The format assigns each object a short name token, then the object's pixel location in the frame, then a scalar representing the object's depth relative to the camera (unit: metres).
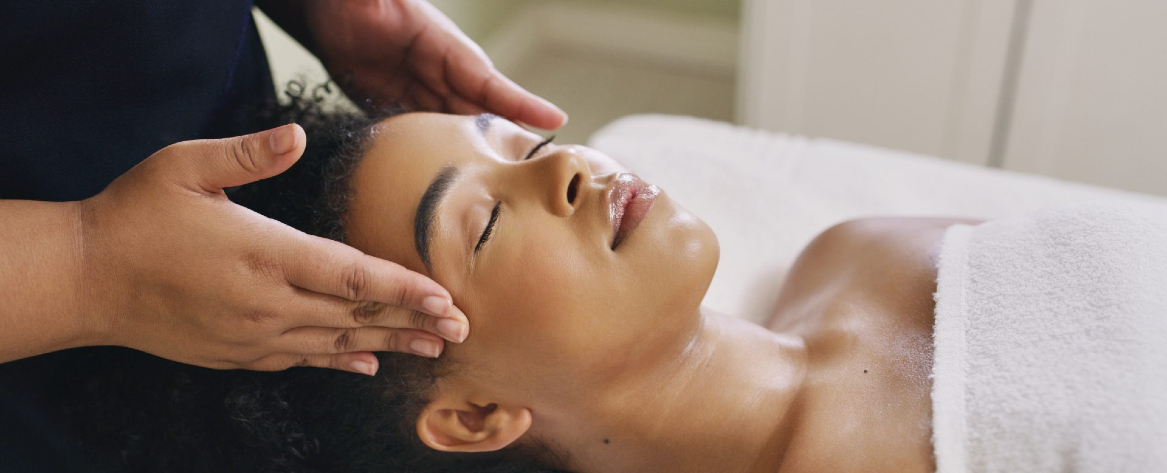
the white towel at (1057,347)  0.99
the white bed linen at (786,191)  1.72
